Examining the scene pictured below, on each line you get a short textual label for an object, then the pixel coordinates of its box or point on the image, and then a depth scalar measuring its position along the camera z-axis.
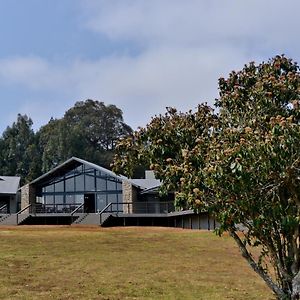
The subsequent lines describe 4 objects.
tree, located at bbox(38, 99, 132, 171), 68.38
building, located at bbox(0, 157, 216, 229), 34.72
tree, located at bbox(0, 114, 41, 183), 70.50
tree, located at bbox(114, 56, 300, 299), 6.27
